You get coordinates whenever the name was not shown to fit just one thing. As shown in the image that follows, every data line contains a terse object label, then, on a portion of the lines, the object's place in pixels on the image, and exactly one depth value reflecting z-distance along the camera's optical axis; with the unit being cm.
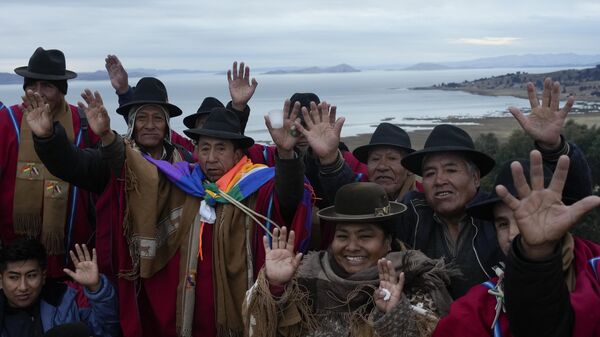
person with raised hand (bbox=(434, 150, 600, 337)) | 264
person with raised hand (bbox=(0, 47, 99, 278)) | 515
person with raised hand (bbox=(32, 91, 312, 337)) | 462
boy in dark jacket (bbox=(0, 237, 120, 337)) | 451
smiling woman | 358
